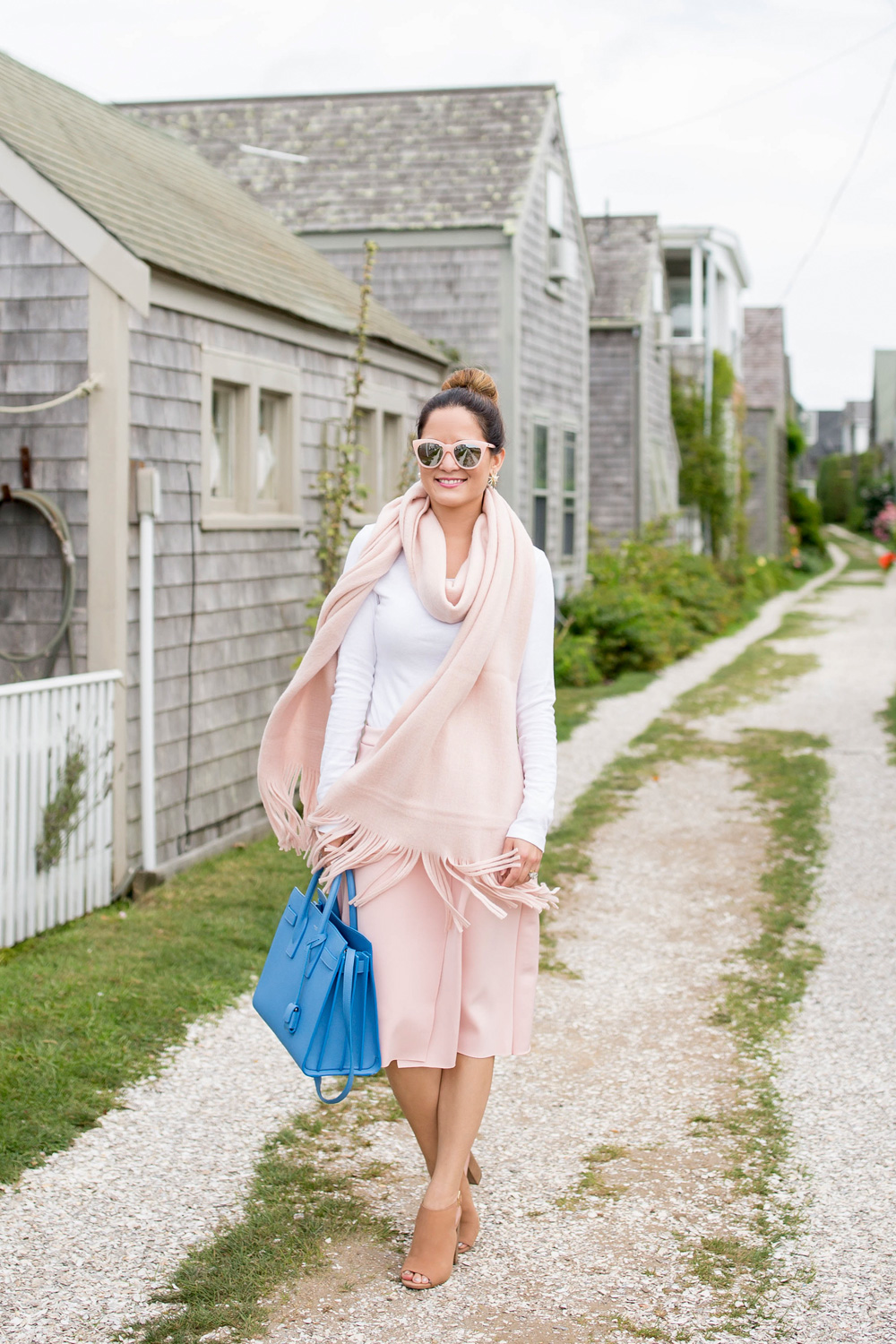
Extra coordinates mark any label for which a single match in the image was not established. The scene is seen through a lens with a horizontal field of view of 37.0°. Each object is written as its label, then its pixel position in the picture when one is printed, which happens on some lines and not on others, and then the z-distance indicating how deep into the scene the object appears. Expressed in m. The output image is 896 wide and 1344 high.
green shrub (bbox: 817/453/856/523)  67.25
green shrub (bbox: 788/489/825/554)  39.88
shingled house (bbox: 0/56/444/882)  6.05
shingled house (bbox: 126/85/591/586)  12.97
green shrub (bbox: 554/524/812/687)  14.87
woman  2.98
